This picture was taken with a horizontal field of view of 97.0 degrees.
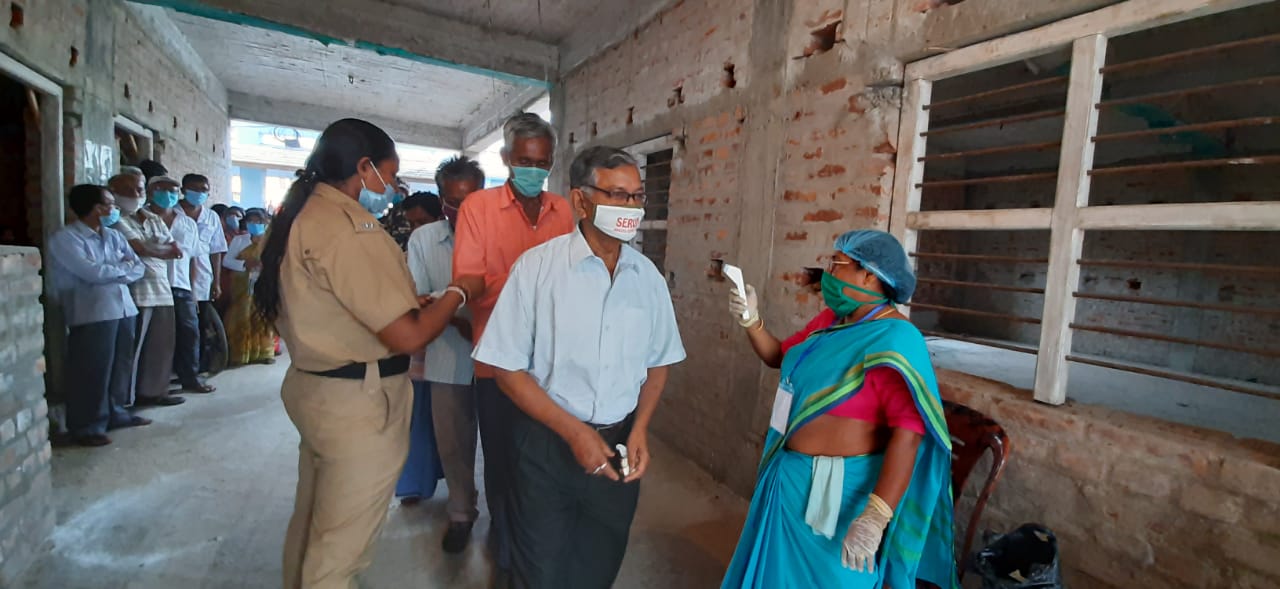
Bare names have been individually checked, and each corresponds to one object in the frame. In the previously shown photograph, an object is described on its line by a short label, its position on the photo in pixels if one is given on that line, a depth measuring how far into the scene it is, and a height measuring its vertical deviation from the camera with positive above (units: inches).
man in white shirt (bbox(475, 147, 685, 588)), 61.3 -12.9
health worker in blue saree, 57.6 -19.2
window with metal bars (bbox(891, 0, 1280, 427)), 69.9 +22.5
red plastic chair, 67.3 -19.9
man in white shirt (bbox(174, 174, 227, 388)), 187.5 -6.4
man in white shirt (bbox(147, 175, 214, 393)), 165.5 -14.9
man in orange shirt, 82.6 +4.0
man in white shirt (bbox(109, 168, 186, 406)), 150.8 -18.2
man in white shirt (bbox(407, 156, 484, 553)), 100.8 -24.9
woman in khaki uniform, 62.2 -10.3
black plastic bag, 64.1 -32.2
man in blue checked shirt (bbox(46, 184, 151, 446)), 135.0 -17.2
